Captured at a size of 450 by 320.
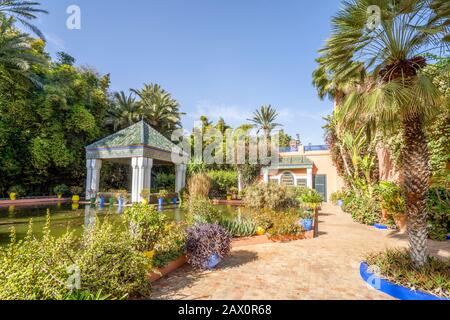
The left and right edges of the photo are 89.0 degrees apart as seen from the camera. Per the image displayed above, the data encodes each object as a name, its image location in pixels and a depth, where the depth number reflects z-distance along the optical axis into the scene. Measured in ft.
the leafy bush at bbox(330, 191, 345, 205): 64.49
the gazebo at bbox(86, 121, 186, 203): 59.00
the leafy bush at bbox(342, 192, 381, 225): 37.32
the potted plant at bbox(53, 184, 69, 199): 71.15
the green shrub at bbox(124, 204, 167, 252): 16.25
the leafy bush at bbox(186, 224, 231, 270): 17.17
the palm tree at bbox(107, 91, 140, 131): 95.81
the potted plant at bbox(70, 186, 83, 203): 73.10
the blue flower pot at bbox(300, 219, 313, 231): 28.92
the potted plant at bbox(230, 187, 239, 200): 78.96
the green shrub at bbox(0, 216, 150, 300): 9.15
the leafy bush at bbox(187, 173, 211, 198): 47.94
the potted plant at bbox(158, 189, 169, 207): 59.21
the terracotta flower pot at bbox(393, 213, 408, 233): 31.24
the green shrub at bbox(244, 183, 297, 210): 34.53
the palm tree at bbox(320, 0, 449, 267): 13.80
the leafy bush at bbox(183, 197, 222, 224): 25.23
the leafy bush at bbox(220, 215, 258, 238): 26.74
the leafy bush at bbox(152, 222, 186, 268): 16.69
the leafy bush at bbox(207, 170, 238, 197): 81.71
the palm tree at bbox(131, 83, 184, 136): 101.81
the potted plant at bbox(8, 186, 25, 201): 64.94
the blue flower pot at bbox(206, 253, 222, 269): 17.33
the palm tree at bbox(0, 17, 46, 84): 53.11
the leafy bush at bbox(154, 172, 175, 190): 90.68
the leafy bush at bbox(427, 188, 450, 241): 27.71
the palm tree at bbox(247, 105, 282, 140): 120.06
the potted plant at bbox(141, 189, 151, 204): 55.16
